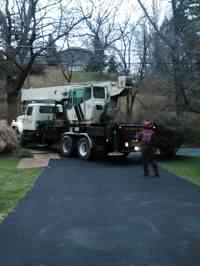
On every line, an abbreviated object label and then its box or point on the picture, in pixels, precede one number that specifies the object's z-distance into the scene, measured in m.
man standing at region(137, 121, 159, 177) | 13.39
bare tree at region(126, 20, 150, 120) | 37.41
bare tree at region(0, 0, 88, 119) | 32.03
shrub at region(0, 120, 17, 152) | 19.48
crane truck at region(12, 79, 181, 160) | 17.72
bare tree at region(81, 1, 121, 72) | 40.34
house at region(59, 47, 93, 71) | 37.40
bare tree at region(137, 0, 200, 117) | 19.14
